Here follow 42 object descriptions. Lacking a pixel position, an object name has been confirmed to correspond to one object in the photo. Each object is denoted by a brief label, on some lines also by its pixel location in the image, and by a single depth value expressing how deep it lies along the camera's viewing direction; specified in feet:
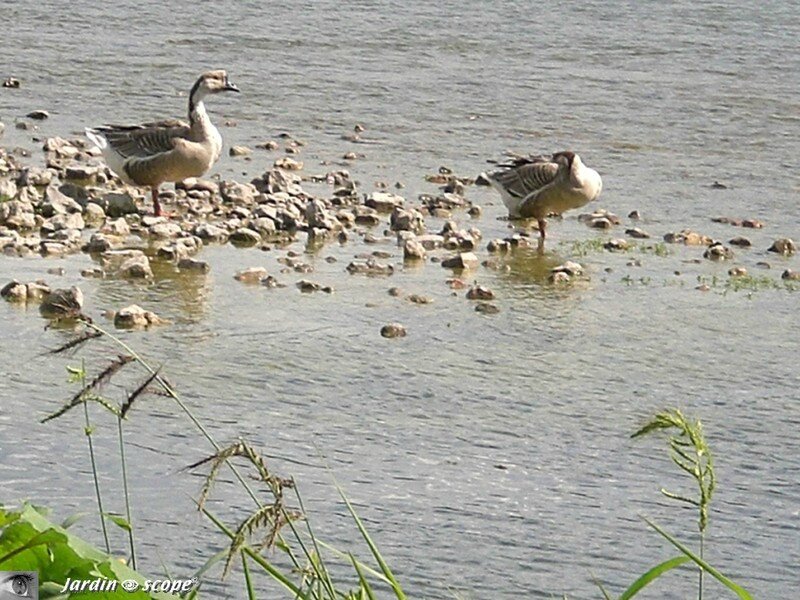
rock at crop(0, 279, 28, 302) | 54.19
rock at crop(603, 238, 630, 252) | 65.98
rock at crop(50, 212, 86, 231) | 64.85
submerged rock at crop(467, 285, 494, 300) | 57.31
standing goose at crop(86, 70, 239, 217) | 72.38
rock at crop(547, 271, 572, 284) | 61.05
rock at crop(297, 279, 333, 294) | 57.57
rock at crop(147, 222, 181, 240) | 65.21
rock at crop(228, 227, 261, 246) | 64.69
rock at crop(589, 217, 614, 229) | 70.46
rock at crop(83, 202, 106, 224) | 67.82
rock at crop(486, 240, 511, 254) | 65.46
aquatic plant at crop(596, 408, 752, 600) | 17.66
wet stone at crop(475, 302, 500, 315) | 55.88
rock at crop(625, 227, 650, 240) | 68.03
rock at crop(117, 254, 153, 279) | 58.59
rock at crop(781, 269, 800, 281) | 61.72
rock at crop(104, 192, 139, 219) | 69.72
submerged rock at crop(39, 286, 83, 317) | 52.29
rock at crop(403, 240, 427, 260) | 62.23
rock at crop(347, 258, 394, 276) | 60.29
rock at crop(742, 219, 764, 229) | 70.79
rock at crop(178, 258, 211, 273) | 60.13
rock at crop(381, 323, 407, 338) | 52.24
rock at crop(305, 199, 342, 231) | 66.13
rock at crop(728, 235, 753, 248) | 67.10
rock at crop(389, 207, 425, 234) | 66.69
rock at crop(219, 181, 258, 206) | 70.79
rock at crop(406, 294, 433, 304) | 56.39
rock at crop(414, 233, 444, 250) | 64.54
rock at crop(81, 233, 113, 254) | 61.93
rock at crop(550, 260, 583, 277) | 61.72
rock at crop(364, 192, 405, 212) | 70.49
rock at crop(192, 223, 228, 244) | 64.64
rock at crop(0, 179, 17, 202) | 68.49
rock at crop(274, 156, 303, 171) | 79.77
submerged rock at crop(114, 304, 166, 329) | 52.13
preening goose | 70.28
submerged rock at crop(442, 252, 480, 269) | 61.57
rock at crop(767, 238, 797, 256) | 66.08
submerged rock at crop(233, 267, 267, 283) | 58.70
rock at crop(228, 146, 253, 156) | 83.87
